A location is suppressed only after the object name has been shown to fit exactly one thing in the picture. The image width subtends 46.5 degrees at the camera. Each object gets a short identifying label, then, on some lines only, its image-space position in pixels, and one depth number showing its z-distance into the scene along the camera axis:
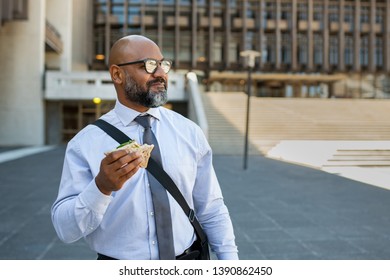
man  1.79
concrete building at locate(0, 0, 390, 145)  37.94
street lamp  11.87
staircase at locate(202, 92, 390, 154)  14.32
